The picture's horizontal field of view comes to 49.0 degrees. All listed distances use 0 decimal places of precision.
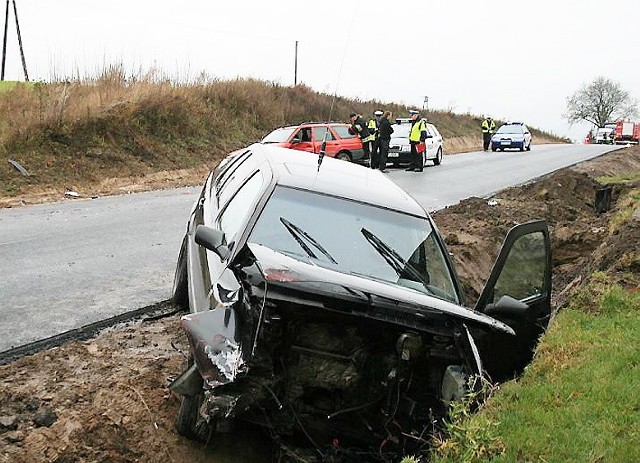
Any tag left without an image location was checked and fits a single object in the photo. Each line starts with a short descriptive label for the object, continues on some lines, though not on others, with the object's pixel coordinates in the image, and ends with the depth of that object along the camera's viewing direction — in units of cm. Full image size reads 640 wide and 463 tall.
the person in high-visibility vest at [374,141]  2180
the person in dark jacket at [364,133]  2184
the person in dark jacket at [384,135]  2123
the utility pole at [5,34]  3212
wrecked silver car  374
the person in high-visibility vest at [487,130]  3816
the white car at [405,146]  2366
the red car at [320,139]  1944
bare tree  9006
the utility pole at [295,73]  3395
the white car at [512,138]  3631
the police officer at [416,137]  2180
